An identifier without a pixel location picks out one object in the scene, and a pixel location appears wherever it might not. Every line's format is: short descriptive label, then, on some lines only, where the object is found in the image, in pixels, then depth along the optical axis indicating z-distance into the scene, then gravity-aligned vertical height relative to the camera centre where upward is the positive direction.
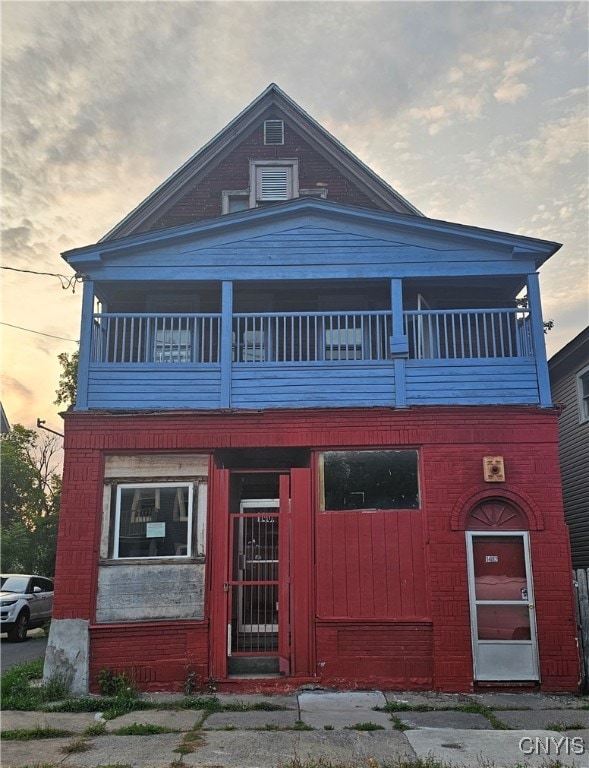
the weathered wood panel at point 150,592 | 9.72 -0.56
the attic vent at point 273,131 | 16.06 +9.45
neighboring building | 14.35 +2.41
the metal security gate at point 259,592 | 9.78 -0.58
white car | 17.05 -1.28
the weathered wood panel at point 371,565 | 9.69 -0.20
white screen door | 9.41 -0.75
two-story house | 9.55 +0.89
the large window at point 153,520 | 10.00 +0.44
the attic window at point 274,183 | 15.51 +8.06
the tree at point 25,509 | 27.12 +2.10
